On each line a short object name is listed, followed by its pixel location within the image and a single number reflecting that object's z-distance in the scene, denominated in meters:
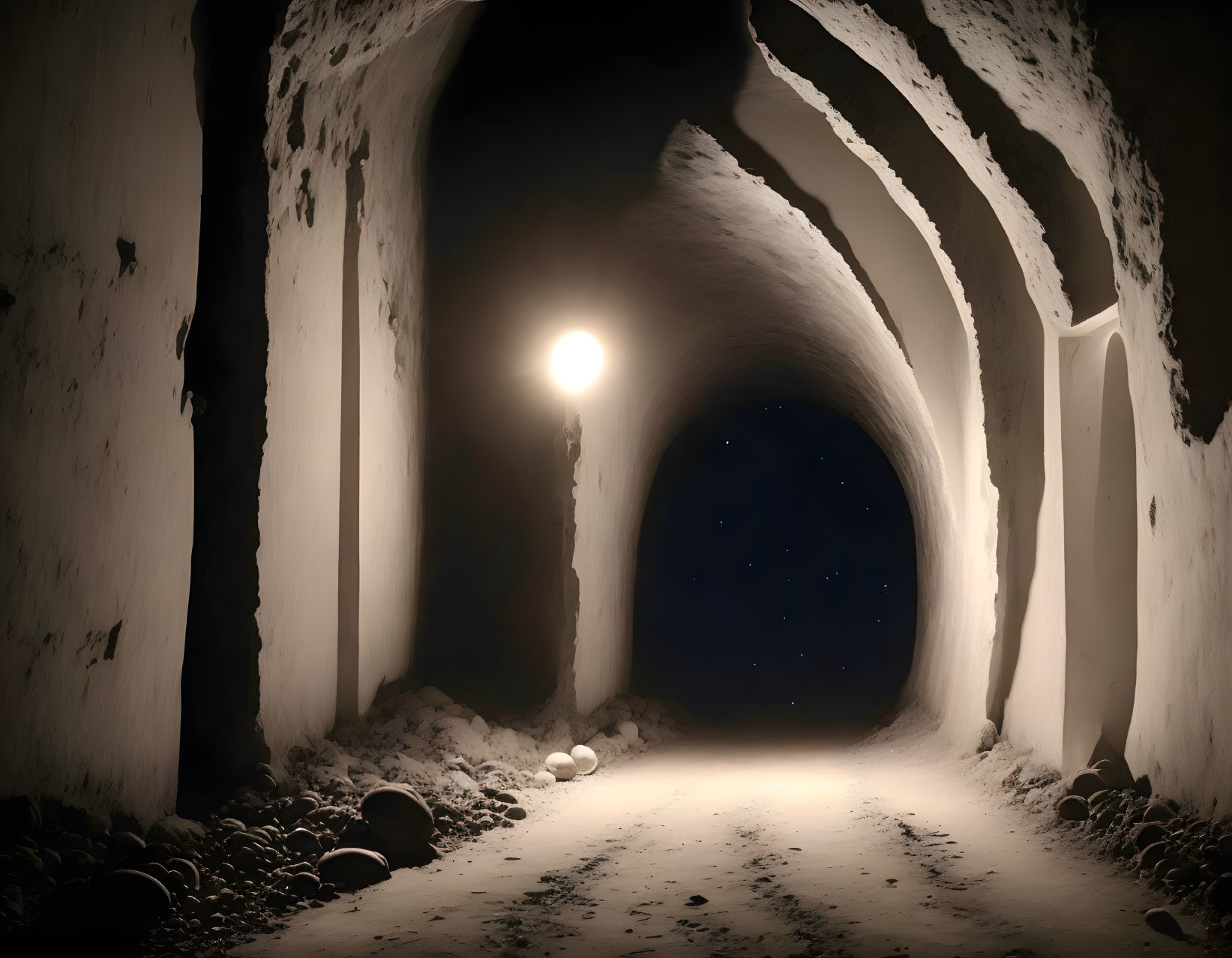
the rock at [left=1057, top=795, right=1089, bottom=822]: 4.35
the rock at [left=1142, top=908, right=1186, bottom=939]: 2.93
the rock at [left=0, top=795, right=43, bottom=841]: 2.93
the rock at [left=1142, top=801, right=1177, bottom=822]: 3.84
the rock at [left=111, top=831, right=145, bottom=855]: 3.28
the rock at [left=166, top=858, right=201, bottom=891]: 3.26
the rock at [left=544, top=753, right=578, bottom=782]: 6.13
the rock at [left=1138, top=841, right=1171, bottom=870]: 3.55
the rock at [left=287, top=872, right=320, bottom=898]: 3.46
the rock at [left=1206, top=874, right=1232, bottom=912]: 3.03
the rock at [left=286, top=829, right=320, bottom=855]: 3.81
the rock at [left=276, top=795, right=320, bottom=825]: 4.11
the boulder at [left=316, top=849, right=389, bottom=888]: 3.60
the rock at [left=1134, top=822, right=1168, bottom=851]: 3.69
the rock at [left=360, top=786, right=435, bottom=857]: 3.96
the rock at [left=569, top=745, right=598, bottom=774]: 6.43
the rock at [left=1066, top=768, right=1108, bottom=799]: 4.51
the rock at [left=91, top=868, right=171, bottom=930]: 2.82
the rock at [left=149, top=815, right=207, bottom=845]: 3.62
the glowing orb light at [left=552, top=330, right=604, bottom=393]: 6.91
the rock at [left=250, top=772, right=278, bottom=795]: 4.27
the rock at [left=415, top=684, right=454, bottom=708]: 6.29
